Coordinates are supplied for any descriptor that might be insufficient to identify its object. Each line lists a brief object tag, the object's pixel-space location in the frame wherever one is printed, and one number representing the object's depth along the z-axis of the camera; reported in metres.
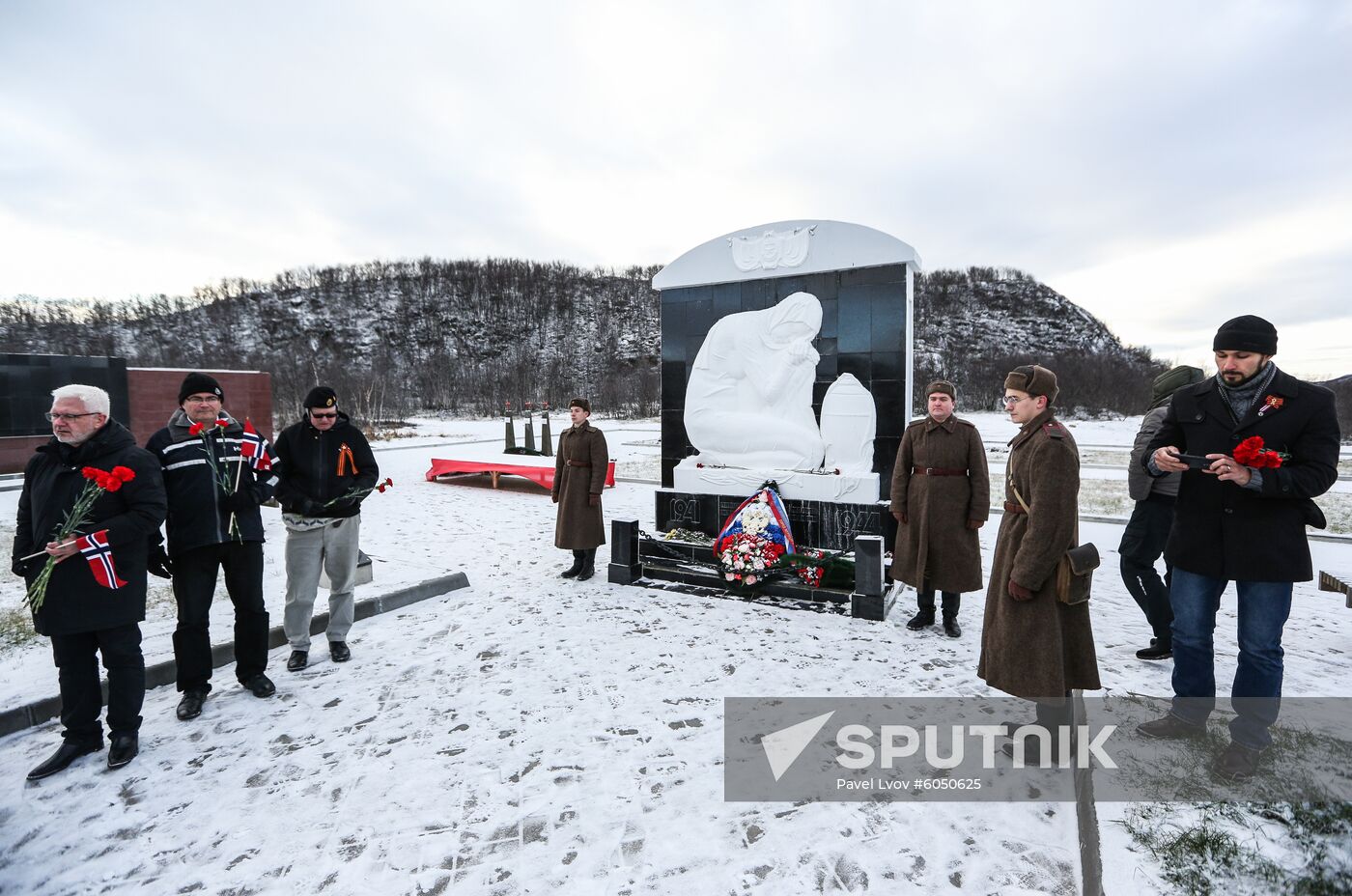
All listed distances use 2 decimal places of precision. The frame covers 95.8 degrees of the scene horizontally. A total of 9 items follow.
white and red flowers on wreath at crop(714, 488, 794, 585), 4.73
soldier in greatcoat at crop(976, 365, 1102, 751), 2.35
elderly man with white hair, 2.44
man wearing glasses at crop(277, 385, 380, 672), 3.38
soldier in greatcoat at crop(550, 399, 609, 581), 5.15
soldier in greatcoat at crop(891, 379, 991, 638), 3.93
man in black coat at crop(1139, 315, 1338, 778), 2.21
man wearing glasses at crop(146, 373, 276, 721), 2.91
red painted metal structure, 9.76
